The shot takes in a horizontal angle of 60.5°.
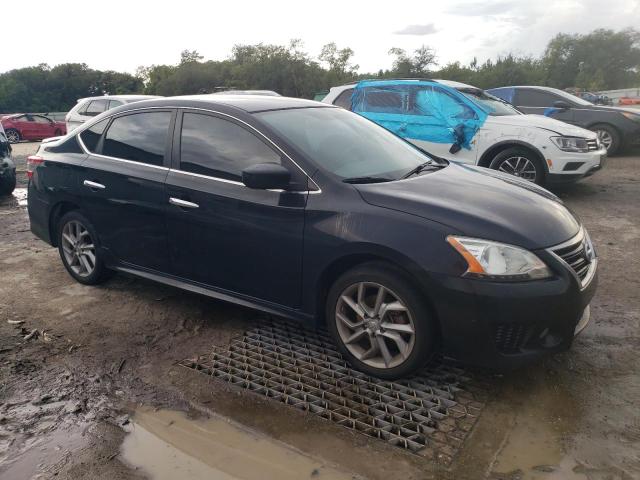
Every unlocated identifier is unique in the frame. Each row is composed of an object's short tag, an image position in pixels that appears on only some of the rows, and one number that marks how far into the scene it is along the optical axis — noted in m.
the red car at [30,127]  23.30
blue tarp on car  8.08
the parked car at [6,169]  9.15
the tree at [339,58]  65.12
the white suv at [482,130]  7.69
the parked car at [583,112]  11.59
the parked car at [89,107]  12.79
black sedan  2.95
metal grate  2.84
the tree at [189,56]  70.44
